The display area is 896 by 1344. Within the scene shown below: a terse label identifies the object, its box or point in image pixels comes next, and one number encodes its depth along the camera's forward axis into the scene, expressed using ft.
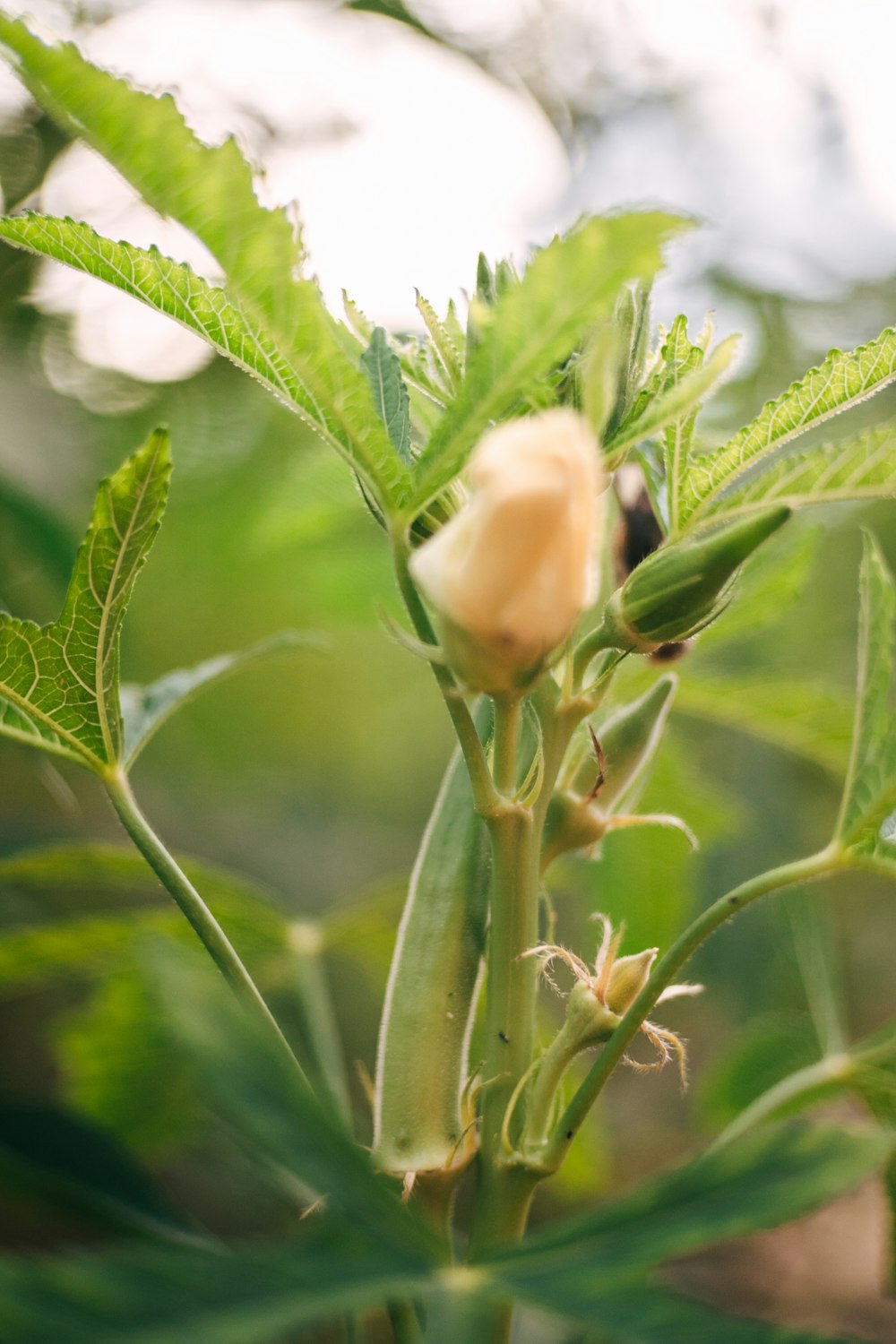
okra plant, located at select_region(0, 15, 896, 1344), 0.77
